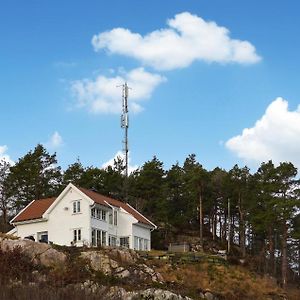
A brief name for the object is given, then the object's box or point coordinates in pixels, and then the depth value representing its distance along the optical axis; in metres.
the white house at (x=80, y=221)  50.06
